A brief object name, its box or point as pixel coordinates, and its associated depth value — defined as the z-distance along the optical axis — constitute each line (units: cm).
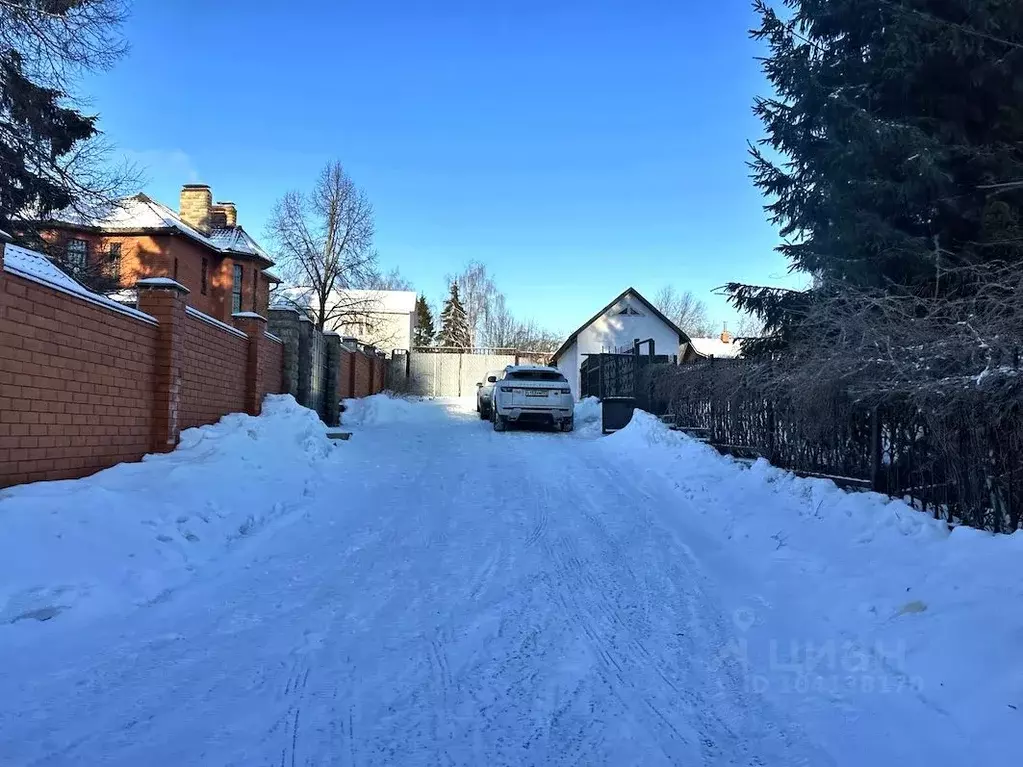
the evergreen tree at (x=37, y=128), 1041
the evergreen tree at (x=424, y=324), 7081
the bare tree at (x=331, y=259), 3791
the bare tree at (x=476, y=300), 6812
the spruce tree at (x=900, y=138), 883
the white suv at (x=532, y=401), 1756
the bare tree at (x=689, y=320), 8225
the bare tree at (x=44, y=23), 1016
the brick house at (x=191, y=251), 2430
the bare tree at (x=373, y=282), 3902
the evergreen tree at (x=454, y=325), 6556
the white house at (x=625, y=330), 3969
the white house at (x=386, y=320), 4200
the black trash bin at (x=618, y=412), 1712
